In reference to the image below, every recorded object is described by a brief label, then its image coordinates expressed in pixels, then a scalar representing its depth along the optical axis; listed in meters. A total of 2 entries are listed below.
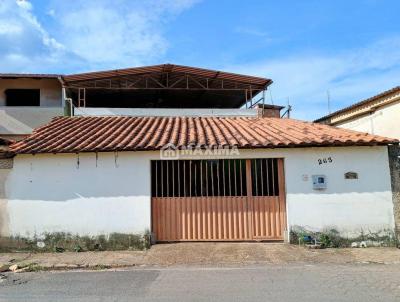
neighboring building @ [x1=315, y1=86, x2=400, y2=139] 13.92
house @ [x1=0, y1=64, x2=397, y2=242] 10.44
